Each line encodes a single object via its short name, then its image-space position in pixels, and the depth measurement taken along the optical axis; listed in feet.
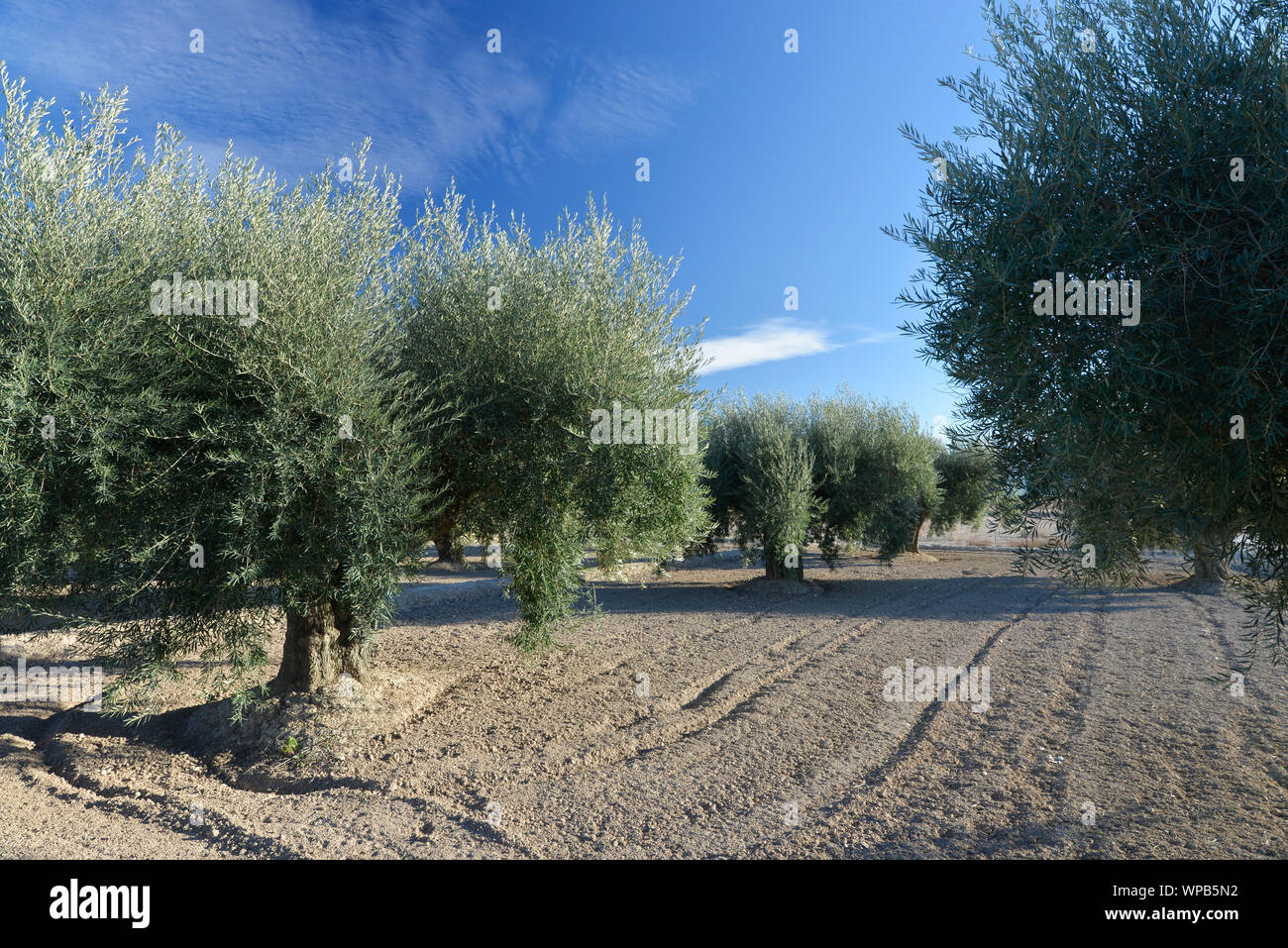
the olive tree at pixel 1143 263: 14.48
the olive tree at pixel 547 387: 27.43
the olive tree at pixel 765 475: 65.62
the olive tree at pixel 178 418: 20.30
